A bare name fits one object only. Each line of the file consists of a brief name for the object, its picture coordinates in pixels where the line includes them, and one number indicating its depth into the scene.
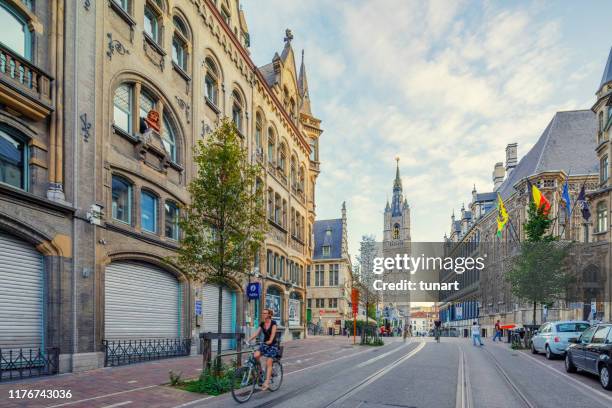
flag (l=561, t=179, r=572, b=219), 31.98
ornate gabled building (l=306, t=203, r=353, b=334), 58.41
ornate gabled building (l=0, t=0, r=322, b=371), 11.64
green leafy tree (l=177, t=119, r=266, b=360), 11.42
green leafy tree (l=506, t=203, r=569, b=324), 29.86
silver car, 18.38
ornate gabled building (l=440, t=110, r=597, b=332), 43.00
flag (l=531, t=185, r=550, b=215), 32.28
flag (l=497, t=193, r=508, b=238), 41.28
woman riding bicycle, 9.45
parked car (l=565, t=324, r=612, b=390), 10.71
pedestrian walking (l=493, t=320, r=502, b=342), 39.71
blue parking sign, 14.82
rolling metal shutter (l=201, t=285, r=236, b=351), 20.69
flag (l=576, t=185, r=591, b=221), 31.44
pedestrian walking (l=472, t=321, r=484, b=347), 28.64
